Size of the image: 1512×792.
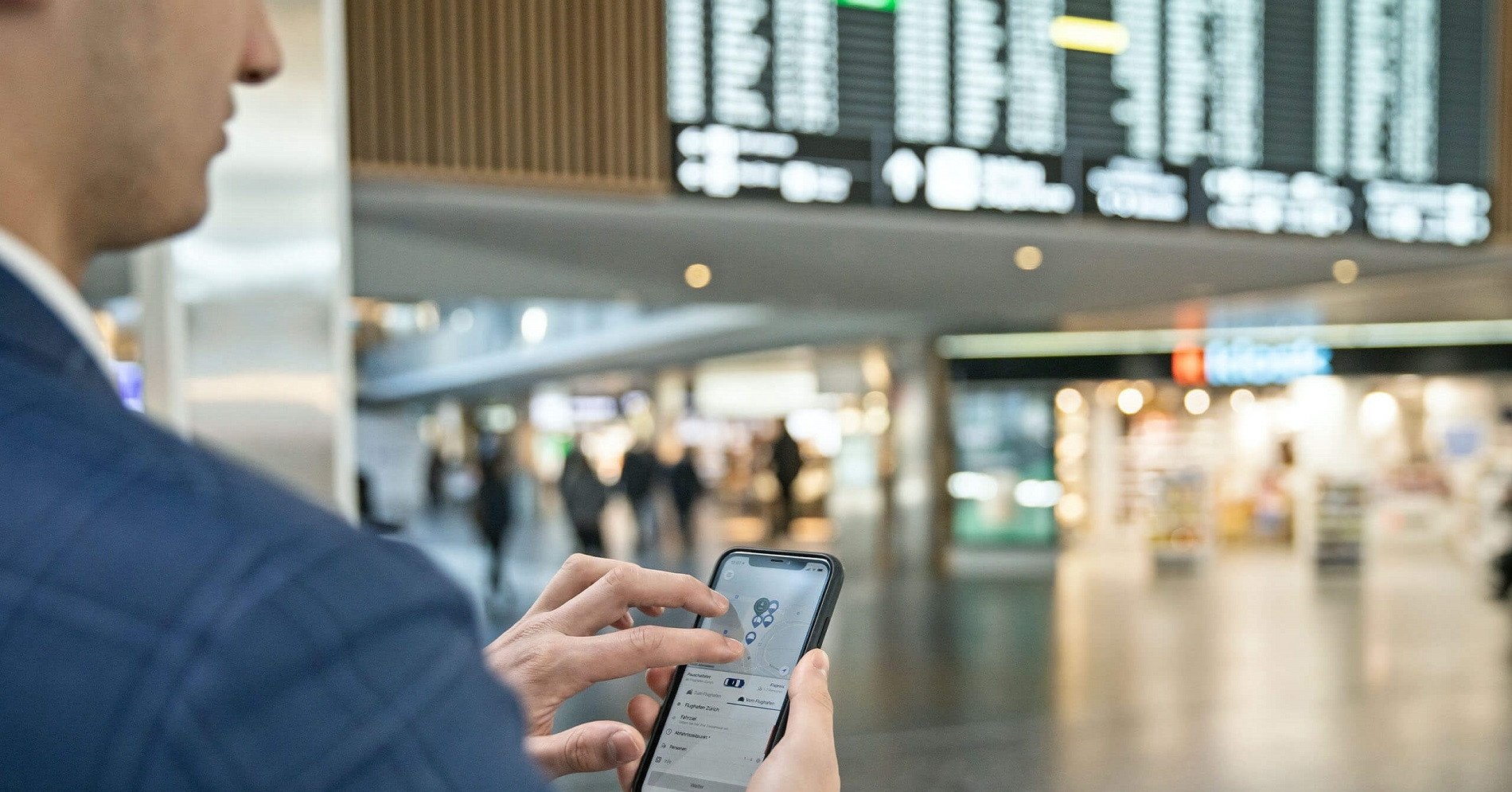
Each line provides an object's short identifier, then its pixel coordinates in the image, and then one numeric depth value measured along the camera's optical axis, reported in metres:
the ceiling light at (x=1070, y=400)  17.50
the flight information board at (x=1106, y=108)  5.02
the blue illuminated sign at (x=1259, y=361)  15.81
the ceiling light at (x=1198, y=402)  17.98
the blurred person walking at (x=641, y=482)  15.32
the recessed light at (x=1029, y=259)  6.97
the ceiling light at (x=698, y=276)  7.83
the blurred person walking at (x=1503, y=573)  11.47
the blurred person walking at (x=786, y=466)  15.79
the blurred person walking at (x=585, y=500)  11.09
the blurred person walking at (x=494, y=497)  10.94
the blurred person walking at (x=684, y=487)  16.77
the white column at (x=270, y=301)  4.32
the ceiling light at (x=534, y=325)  21.33
